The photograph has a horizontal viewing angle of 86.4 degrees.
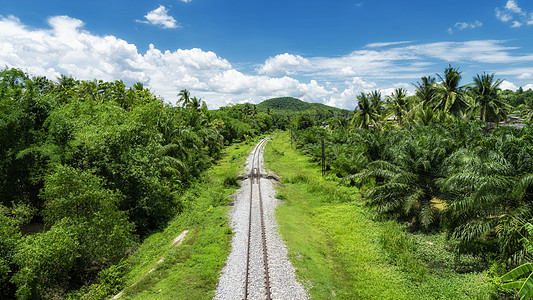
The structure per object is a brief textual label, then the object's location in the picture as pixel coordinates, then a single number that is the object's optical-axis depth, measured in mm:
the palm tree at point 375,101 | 40500
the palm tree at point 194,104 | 56375
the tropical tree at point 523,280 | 5852
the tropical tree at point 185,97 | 57669
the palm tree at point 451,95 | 32656
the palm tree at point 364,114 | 39250
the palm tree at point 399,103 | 44062
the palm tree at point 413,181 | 16203
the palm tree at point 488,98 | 32312
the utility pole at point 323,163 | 32494
